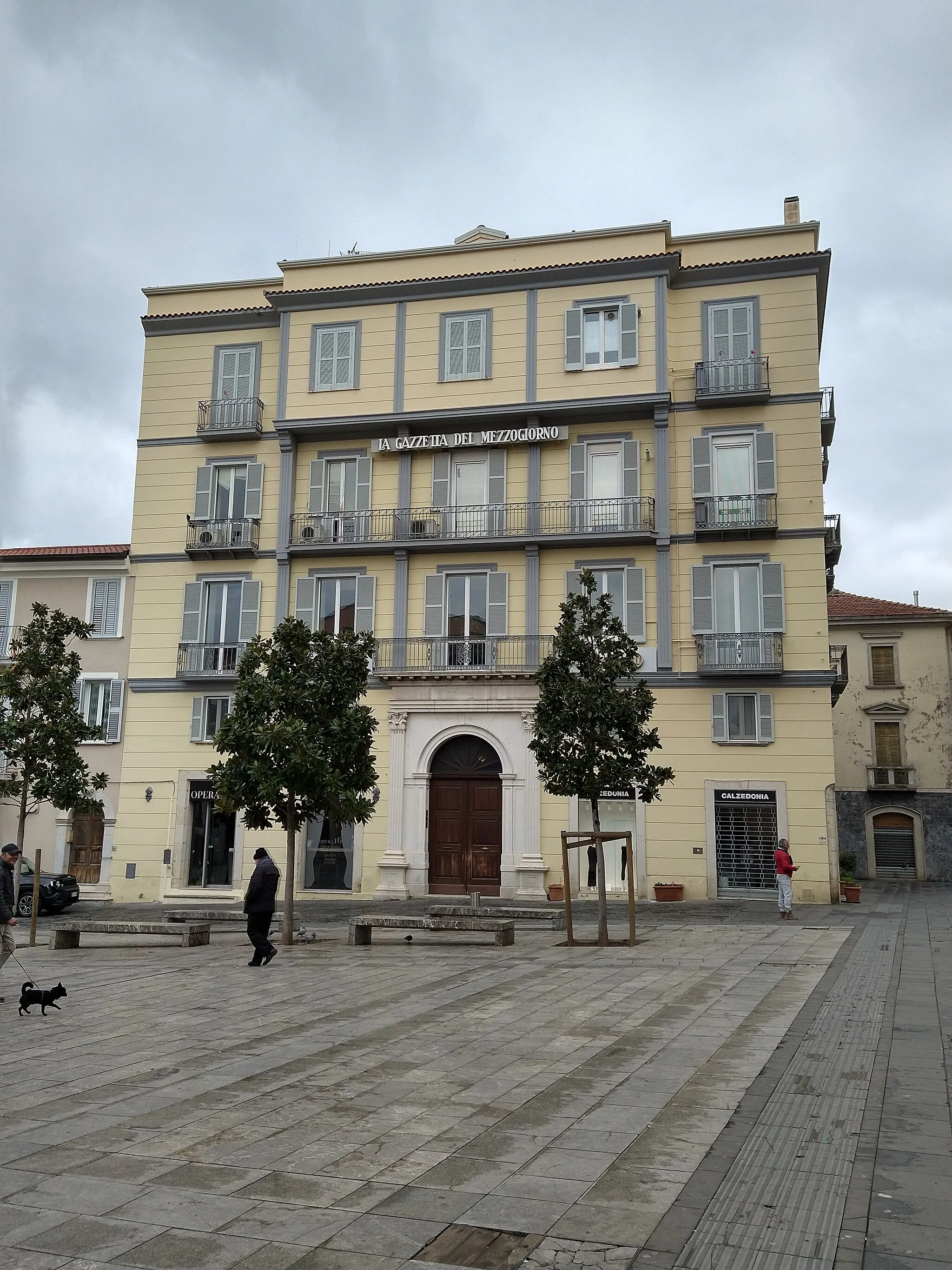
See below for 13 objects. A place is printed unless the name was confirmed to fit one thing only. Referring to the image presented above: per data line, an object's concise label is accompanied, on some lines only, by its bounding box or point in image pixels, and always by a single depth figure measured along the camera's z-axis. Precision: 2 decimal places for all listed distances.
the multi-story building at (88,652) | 30.45
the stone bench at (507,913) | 18.88
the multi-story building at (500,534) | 27.41
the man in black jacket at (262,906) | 15.35
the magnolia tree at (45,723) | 20.42
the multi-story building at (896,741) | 41.50
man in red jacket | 22.56
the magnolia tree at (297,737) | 18.06
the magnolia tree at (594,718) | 17.73
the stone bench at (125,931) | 17.64
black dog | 11.10
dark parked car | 25.95
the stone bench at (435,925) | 17.53
